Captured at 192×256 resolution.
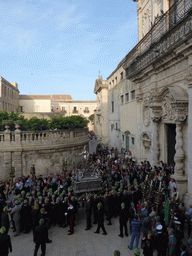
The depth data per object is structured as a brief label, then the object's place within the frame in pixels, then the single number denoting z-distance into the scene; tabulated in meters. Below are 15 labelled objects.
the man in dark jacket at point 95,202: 7.82
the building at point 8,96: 33.53
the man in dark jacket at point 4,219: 6.76
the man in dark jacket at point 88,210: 7.67
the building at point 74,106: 59.03
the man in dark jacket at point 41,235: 5.92
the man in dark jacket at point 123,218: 7.01
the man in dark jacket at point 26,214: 7.48
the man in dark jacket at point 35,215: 6.97
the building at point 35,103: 46.16
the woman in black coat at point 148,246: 5.32
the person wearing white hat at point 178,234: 5.45
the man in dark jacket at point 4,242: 5.36
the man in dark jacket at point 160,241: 5.34
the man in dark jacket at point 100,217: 7.21
